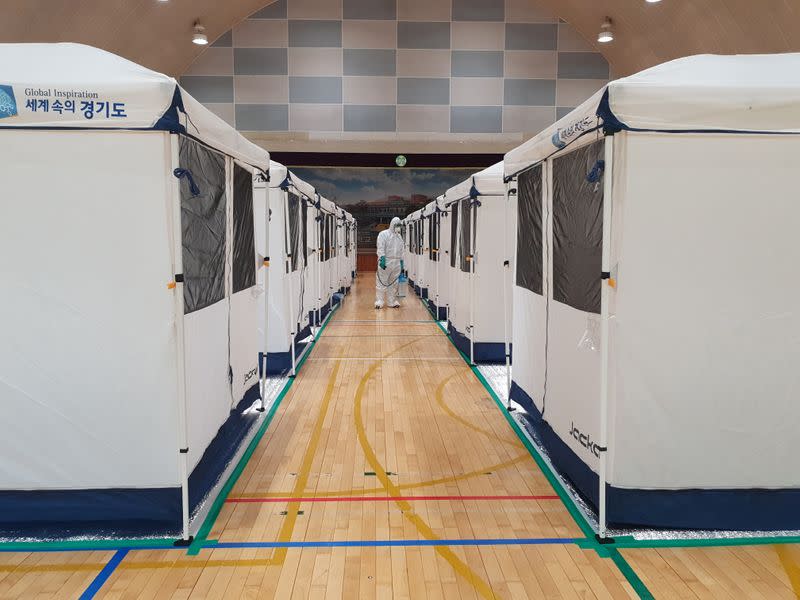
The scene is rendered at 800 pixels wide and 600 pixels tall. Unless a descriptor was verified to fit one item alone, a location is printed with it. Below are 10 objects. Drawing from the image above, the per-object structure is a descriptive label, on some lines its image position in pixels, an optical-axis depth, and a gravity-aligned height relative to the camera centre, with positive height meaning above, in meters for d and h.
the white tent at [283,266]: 5.68 -0.17
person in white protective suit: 11.37 -0.25
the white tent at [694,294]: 2.65 -0.21
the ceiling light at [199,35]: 14.23 +5.29
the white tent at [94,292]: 2.59 -0.20
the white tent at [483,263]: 6.20 -0.15
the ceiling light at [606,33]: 14.34 +5.36
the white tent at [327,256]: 9.45 -0.10
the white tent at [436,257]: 9.27 -0.11
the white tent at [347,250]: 14.18 -0.01
